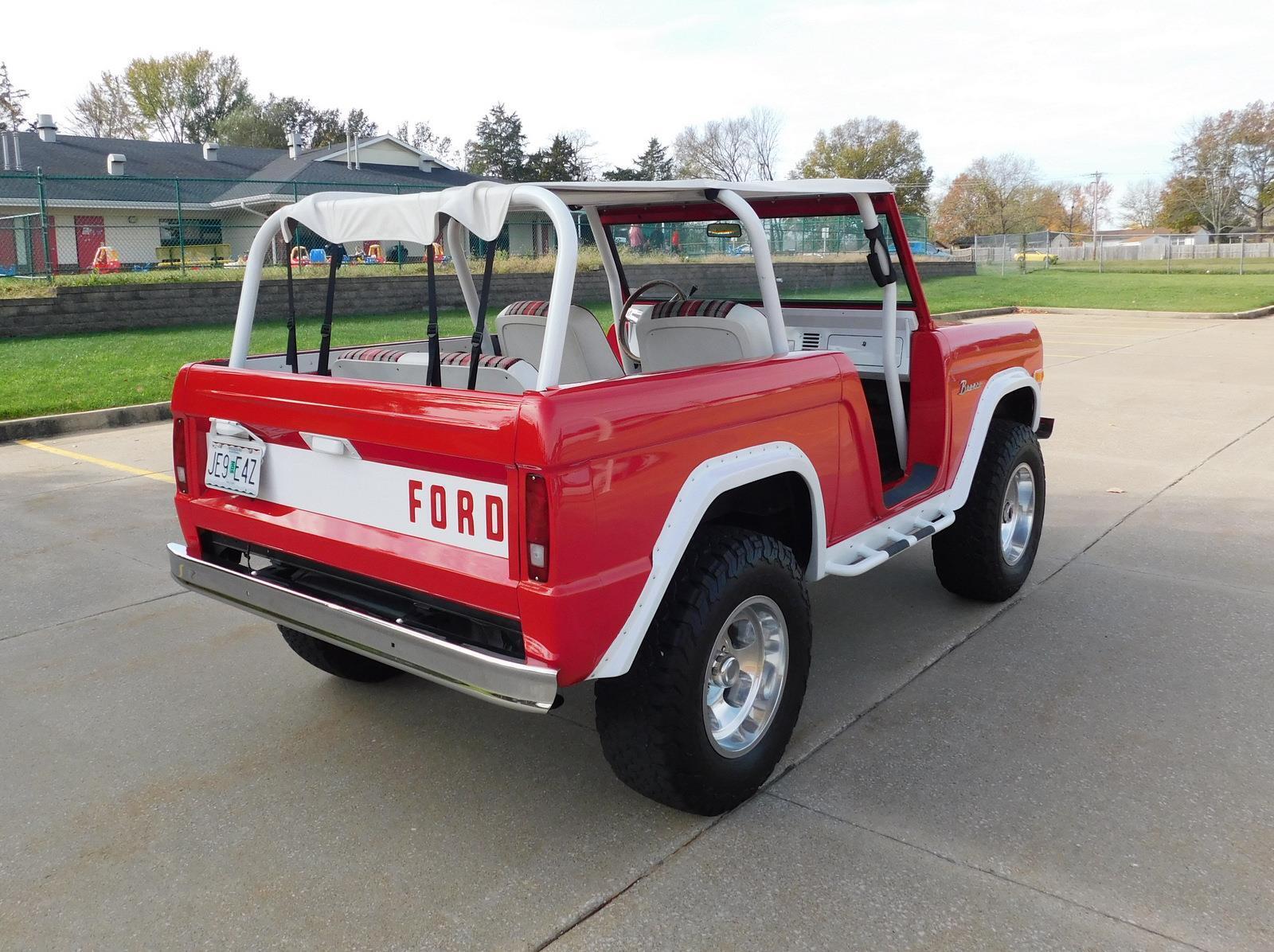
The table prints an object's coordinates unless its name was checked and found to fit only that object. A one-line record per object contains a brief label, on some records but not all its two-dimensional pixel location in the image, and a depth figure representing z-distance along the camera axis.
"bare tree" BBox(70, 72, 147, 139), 68.44
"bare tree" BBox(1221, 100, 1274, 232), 72.00
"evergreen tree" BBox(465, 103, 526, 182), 63.81
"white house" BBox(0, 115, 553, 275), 21.53
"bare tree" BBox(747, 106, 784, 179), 74.00
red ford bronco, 2.75
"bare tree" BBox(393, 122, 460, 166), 82.94
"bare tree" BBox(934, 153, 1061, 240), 72.81
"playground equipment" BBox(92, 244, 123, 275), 21.59
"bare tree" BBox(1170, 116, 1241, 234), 73.75
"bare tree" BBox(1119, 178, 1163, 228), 95.56
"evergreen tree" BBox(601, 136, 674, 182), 72.50
